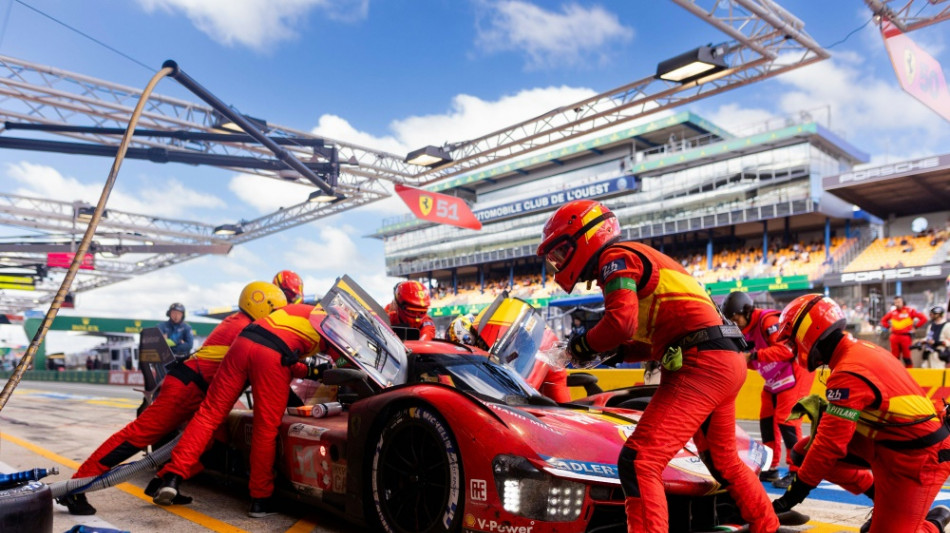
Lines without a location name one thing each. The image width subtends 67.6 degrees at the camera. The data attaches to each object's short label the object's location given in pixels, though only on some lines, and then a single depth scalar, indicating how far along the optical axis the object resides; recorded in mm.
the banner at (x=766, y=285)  30703
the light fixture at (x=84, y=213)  24427
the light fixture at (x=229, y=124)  15025
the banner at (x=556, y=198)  43938
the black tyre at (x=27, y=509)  2889
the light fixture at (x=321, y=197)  17078
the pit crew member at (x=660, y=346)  3008
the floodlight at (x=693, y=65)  12055
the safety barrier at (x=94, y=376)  30297
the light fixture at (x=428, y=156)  17453
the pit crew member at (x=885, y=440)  3291
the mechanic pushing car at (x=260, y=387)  4648
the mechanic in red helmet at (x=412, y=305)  6422
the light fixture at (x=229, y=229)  27828
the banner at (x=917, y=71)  12211
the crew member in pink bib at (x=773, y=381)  6324
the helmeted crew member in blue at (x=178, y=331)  12000
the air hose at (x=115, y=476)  4652
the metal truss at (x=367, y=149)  12664
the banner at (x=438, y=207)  17797
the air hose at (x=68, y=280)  3639
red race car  3148
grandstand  30219
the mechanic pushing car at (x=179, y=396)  5047
